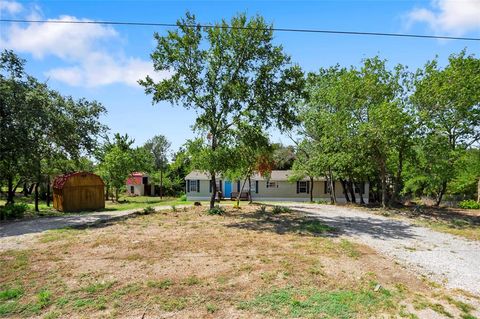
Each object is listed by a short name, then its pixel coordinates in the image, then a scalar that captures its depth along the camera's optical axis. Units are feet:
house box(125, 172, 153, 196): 157.69
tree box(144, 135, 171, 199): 223.20
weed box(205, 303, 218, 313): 17.96
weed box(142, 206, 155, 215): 57.95
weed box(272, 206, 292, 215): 61.04
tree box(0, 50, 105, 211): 51.42
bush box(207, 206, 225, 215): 56.59
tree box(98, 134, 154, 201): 103.22
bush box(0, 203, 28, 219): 53.67
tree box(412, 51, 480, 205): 61.67
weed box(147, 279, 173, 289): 21.08
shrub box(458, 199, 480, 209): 79.93
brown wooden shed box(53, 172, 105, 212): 67.10
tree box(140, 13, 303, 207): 52.90
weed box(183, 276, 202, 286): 21.65
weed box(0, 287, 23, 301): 19.57
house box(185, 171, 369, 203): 113.60
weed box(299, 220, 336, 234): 42.03
